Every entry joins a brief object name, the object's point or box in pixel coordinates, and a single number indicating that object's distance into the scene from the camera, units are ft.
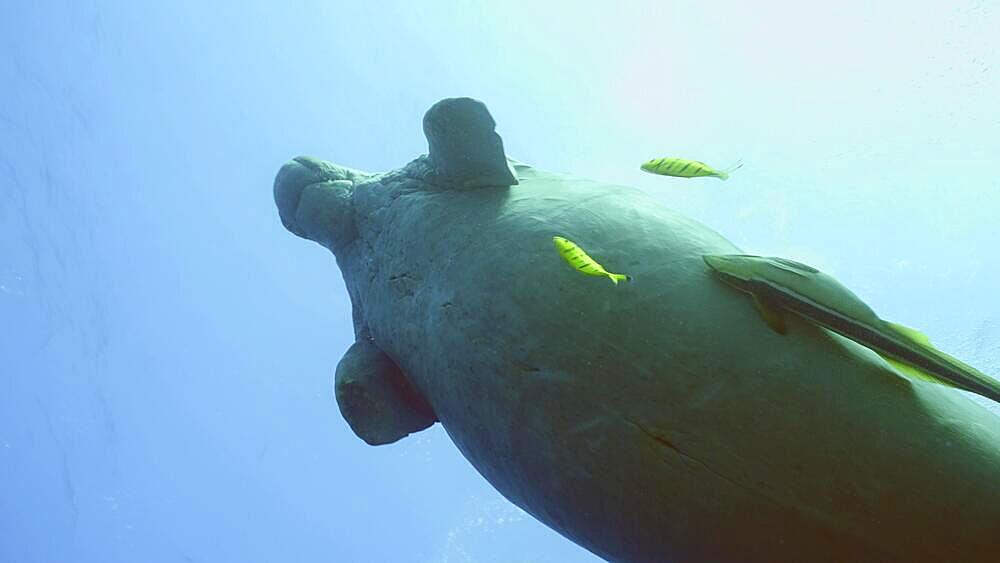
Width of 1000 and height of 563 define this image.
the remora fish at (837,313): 6.95
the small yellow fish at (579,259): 8.59
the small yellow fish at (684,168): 11.30
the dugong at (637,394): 6.81
